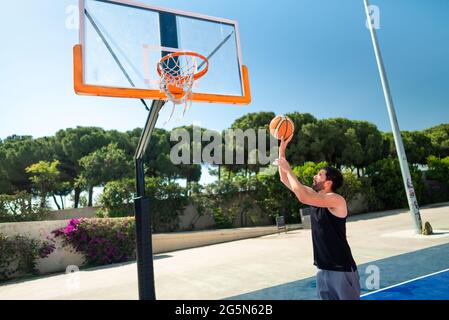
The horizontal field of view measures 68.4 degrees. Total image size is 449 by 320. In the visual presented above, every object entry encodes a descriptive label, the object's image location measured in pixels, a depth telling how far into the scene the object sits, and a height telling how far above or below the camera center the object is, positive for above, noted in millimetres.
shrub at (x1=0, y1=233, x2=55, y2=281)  9438 -369
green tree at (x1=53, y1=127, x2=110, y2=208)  24781 +6554
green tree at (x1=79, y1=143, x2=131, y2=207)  20812 +4024
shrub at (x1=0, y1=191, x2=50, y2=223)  13367 +1360
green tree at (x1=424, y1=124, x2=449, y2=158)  34969 +6117
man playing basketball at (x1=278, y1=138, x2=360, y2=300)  2891 -288
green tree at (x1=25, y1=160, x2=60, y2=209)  18219 +3397
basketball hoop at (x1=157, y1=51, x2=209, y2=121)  5359 +2538
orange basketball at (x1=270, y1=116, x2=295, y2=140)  3684 +952
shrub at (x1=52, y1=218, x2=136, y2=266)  10867 -174
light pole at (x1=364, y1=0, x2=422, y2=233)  10711 +2335
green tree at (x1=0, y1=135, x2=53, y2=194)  22656 +5784
